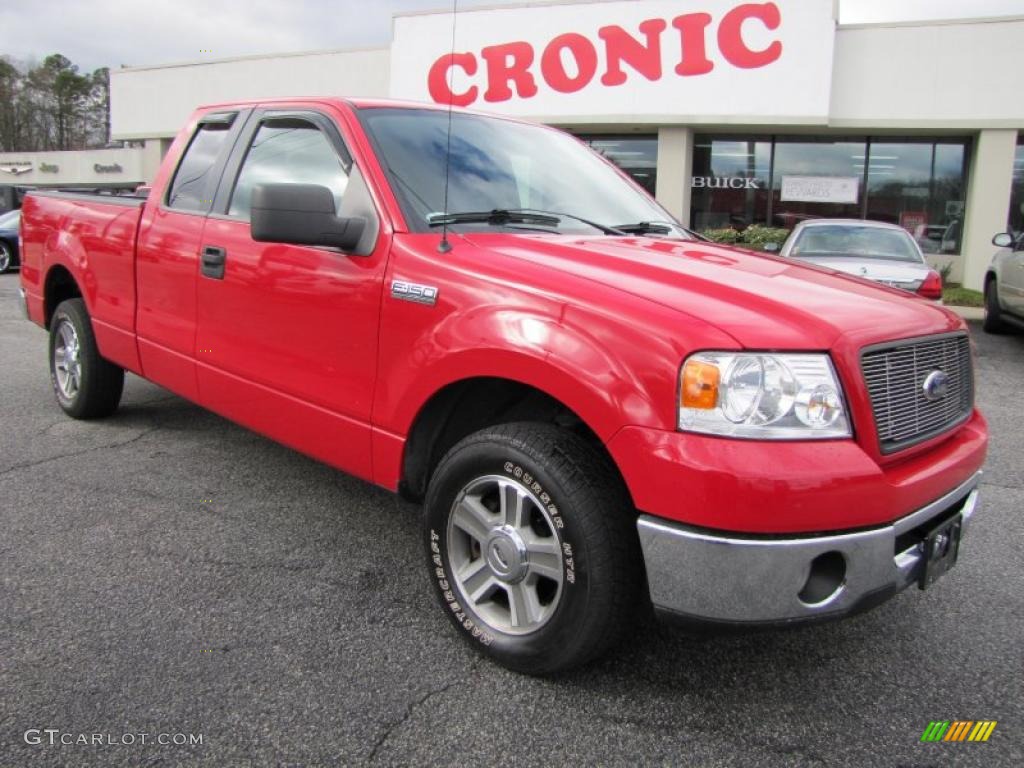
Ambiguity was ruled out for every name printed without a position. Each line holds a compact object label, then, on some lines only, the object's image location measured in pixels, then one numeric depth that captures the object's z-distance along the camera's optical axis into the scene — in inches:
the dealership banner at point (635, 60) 656.4
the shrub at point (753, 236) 695.1
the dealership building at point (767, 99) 649.6
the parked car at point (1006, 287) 388.8
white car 335.3
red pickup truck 84.0
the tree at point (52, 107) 2797.7
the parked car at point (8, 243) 703.7
